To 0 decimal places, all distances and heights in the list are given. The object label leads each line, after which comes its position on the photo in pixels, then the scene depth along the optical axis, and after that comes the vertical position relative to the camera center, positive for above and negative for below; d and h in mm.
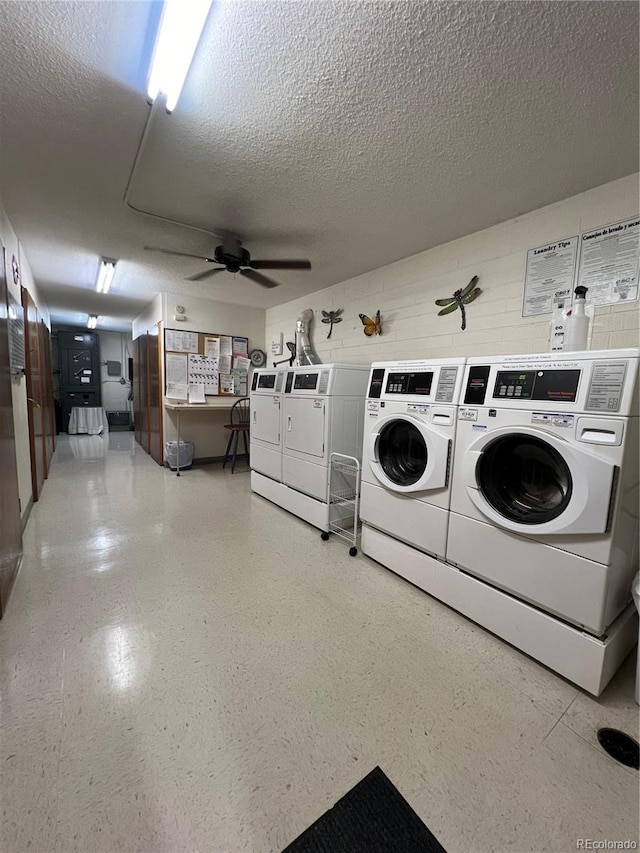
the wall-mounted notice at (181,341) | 4371 +568
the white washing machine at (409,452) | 1879 -386
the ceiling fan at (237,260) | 2617 +1002
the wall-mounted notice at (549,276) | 2035 +763
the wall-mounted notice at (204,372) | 4574 +181
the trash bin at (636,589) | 1364 -772
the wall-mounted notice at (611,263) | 1814 +771
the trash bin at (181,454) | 4438 -938
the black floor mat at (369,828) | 905 -1227
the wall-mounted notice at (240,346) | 4891 +588
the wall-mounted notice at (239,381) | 4914 +66
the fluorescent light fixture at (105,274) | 3437 +1211
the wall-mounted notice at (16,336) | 2276 +304
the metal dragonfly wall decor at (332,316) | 3696 +817
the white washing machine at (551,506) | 1315 -492
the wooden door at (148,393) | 4730 -172
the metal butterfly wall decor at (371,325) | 3221 +634
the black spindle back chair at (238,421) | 4762 -517
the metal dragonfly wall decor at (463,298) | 2490 +740
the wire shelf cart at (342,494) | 2734 -870
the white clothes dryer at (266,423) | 3350 -377
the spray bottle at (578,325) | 1667 +368
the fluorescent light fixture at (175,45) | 1107 +1221
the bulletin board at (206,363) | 4414 +301
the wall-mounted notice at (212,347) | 4668 +537
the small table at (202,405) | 4273 -279
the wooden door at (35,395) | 3176 -173
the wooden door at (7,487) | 1810 -646
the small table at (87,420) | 7289 -881
